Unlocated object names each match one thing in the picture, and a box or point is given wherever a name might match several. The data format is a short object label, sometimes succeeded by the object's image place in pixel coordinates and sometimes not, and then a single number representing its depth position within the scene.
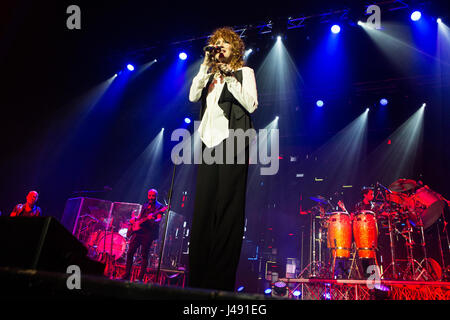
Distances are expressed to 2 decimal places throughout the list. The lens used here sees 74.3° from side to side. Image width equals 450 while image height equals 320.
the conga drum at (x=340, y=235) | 6.44
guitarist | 6.84
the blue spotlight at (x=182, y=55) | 8.38
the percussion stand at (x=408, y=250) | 6.11
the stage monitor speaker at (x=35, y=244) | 1.29
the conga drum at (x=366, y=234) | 6.15
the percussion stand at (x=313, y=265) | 7.06
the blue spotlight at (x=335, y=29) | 7.08
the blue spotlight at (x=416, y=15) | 6.30
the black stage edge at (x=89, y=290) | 0.97
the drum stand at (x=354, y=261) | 6.26
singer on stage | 1.77
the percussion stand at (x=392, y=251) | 6.08
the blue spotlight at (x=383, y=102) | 9.06
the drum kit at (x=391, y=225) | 6.21
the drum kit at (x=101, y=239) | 7.55
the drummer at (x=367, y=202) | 6.82
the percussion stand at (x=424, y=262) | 5.86
